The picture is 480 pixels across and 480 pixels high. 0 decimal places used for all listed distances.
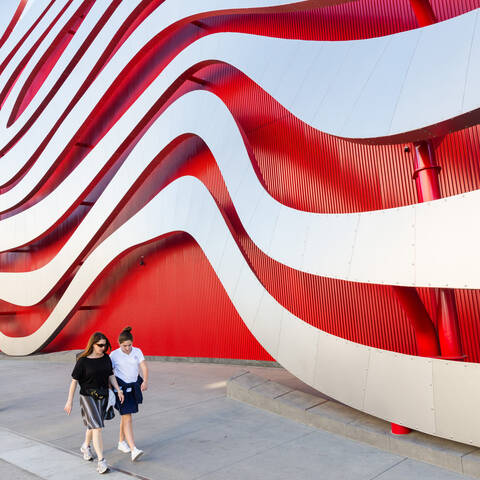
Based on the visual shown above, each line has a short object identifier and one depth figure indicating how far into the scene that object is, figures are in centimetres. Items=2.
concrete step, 549
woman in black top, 589
